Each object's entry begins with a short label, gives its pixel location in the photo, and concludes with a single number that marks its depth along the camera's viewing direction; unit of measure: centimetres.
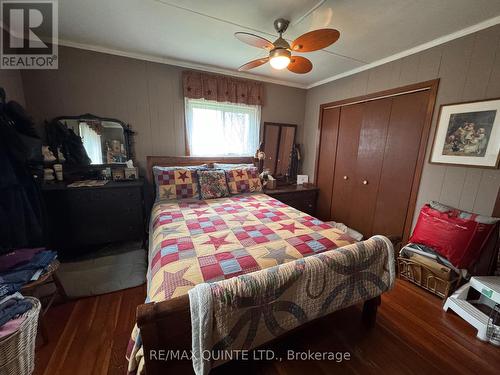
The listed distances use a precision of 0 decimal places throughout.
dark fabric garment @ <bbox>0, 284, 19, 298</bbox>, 109
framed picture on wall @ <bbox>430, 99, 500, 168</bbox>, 162
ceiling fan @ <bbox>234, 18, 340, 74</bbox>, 134
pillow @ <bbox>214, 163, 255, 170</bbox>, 271
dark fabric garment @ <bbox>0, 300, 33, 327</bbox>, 99
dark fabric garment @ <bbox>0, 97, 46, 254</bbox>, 151
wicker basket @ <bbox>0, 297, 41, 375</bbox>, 95
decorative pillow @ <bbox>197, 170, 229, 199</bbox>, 233
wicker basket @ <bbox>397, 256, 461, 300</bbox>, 172
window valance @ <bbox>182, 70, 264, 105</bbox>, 262
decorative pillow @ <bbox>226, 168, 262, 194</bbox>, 251
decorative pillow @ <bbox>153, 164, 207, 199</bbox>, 225
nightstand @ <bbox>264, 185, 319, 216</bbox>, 294
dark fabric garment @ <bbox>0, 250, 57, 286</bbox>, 120
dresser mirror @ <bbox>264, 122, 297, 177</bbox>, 333
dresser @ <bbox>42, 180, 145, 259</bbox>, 200
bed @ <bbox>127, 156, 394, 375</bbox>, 80
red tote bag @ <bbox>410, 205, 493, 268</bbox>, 161
